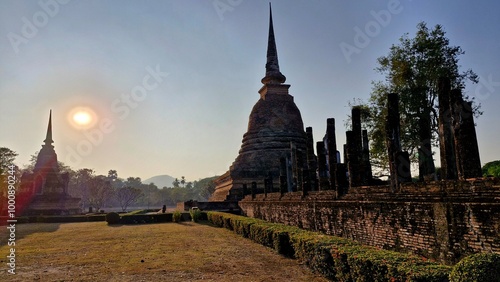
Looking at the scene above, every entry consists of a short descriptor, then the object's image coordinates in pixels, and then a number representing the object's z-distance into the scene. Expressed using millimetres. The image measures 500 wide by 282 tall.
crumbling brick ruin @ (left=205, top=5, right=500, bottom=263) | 5930
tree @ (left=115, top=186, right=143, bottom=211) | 78438
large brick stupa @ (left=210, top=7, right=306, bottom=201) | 29438
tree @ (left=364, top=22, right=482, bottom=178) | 21625
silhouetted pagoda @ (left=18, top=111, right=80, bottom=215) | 42156
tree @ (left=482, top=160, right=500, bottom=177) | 23588
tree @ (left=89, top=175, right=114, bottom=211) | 69062
